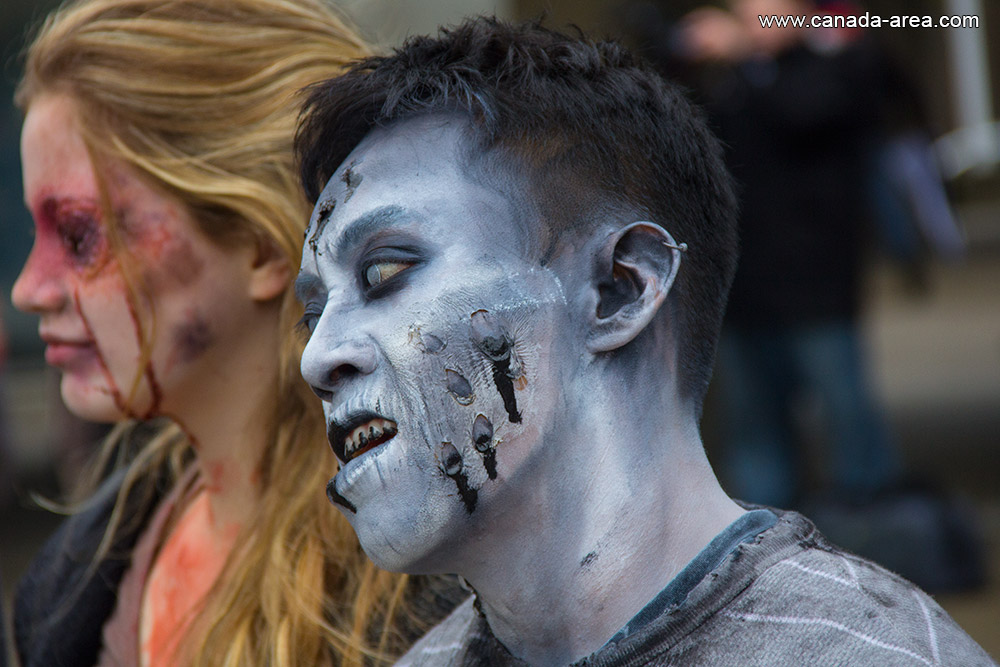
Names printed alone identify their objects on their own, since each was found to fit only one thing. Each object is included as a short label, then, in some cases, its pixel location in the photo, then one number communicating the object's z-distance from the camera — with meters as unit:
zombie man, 2.87
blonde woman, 4.37
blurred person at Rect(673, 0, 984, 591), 9.33
